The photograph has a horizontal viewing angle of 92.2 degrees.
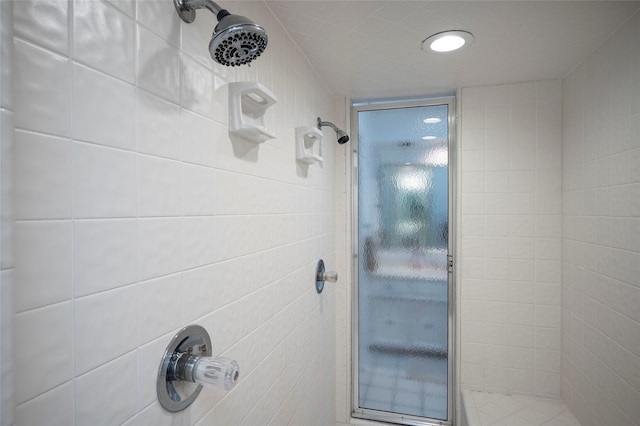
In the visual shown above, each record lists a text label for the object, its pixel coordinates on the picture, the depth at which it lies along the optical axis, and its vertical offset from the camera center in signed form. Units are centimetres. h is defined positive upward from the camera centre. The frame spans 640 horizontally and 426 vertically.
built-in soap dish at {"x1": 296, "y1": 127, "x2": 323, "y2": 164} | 132 +31
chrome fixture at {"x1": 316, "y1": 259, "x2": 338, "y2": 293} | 165 -34
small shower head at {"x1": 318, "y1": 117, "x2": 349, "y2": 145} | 156 +39
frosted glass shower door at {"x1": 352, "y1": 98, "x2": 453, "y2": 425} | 200 -34
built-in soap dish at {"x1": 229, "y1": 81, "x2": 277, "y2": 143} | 84 +31
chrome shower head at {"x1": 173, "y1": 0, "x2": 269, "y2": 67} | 58 +34
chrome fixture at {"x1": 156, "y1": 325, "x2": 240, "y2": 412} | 62 -32
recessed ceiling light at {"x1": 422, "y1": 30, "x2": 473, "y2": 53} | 129 +75
